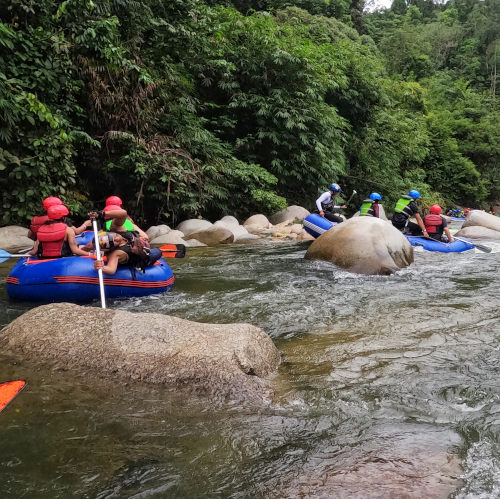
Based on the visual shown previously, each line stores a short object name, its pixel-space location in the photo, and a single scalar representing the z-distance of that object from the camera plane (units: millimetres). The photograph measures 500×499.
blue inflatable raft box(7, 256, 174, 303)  5090
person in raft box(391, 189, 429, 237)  9706
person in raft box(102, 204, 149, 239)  5515
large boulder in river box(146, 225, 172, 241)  10305
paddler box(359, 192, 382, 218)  10336
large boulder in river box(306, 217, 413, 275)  6898
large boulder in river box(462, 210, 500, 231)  13083
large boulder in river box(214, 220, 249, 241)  10844
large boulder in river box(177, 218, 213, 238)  10758
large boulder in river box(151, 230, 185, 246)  9713
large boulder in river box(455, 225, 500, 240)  12422
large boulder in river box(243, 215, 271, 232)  12439
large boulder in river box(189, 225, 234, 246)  10148
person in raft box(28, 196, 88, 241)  5428
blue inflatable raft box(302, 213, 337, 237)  9731
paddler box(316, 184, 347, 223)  10352
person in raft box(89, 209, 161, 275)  5219
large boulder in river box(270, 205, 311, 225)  13562
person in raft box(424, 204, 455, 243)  9394
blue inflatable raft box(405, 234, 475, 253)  9062
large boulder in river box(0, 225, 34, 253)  7938
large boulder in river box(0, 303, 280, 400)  2916
